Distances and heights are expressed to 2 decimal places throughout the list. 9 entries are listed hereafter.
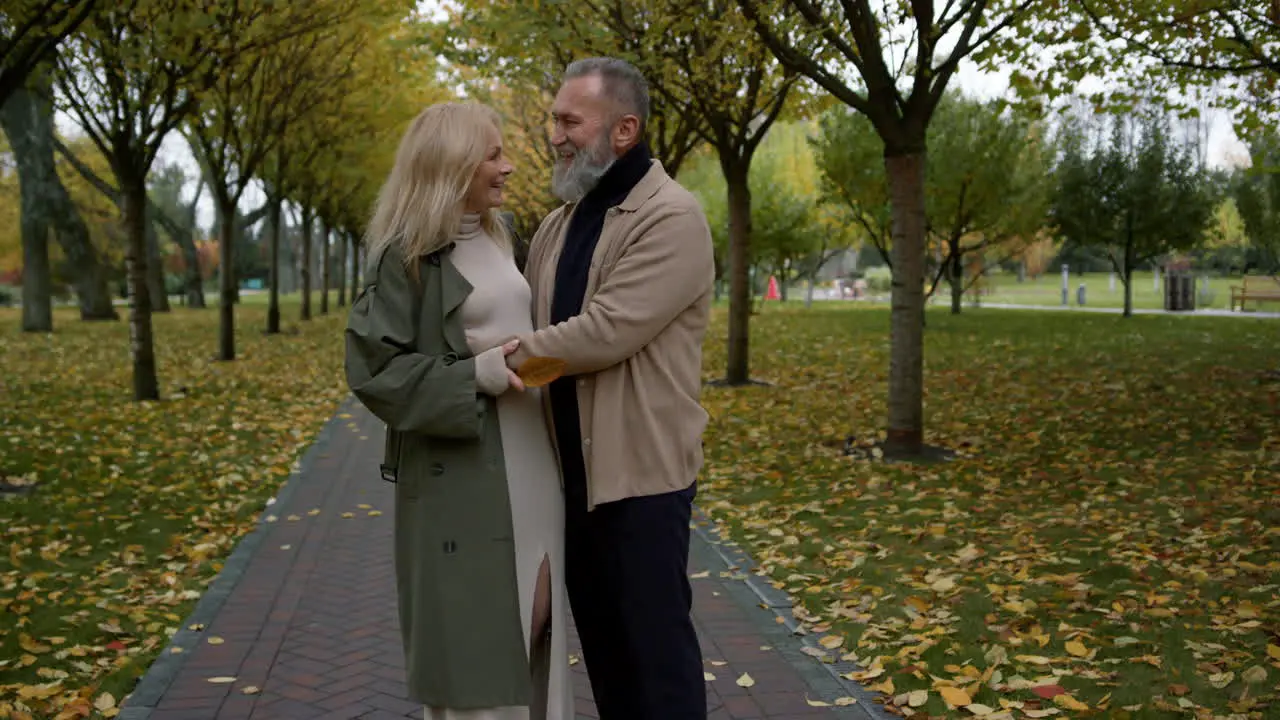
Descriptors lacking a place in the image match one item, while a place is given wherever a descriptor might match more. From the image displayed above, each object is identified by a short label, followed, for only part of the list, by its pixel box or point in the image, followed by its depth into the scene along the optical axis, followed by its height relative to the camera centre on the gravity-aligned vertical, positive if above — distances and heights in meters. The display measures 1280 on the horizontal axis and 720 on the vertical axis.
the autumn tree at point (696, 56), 11.99 +2.90
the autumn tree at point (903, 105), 9.05 +1.68
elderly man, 2.89 -0.20
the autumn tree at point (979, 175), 25.59 +3.10
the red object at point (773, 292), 51.89 +0.64
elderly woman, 2.75 -0.28
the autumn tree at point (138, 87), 11.48 +2.51
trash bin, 32.91 +0.36
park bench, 31.02 +0.43
